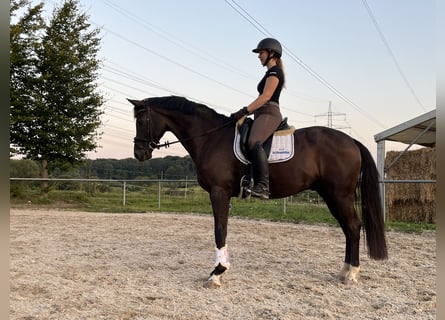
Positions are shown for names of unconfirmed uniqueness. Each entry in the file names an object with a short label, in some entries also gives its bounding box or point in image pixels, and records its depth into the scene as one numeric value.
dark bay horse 4.02
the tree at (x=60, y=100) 13.91
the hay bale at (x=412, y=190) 11.31
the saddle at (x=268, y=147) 3.99
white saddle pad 4.00
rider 3.86
